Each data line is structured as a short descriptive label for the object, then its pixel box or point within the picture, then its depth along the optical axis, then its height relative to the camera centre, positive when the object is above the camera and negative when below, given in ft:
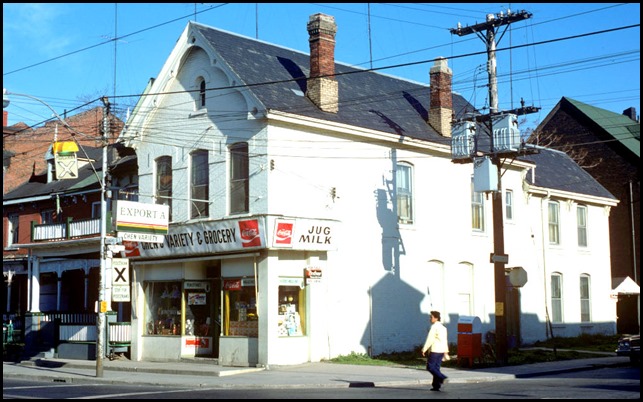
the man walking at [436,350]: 61.98 -3.64
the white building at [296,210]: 87.20 +9.76
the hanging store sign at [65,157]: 102.89 +17.42
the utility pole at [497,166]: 85.25 +13.15
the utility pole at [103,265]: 79.25 +3.44
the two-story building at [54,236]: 108.68 +8.83
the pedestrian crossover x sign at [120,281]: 82.72 +2.04
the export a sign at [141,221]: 84.79 +8.02
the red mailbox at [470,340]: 82.33 -3.89
